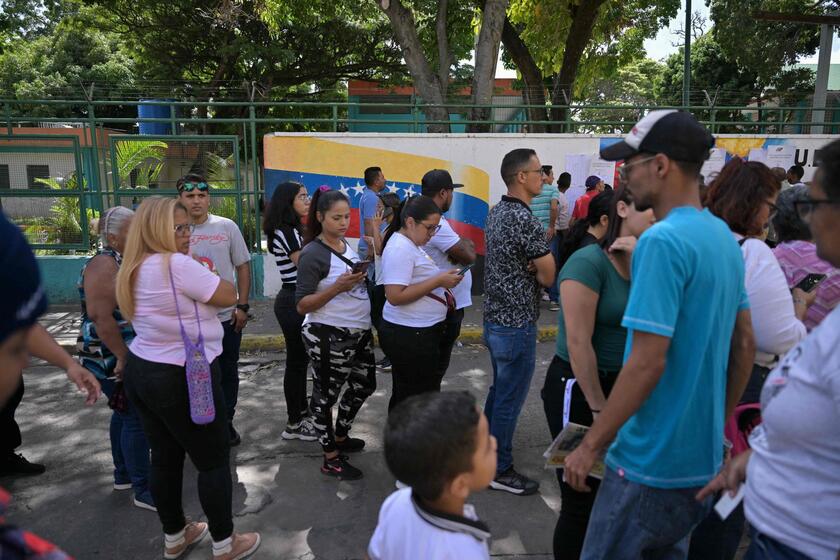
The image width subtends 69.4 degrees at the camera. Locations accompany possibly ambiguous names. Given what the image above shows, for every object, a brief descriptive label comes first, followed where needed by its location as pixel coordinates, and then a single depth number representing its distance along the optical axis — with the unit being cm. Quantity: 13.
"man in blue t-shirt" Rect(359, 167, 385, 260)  674
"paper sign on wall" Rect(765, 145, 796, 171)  945
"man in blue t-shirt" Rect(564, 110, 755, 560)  167
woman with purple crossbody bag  271
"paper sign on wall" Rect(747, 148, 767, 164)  935
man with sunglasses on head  414
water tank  981
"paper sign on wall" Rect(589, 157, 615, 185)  896
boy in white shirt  154
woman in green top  237
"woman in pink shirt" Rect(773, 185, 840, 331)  271
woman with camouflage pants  362
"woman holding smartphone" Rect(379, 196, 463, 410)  347
